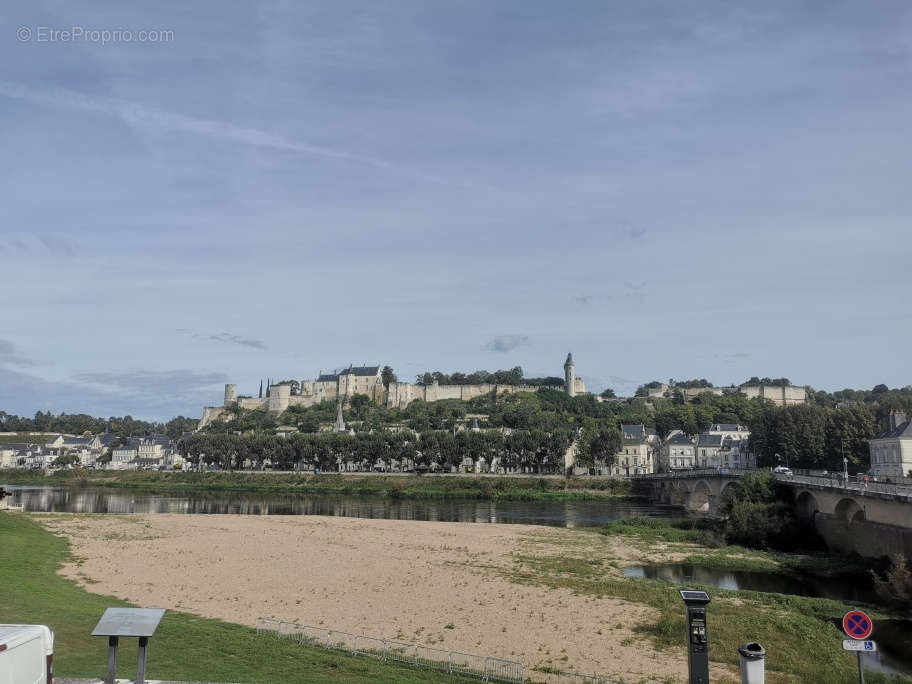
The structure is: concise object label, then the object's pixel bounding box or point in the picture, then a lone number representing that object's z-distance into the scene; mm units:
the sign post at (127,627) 10336
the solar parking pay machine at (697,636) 10975
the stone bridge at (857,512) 33500
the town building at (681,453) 120188
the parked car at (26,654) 8969
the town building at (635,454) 123250
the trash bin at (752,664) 10422
